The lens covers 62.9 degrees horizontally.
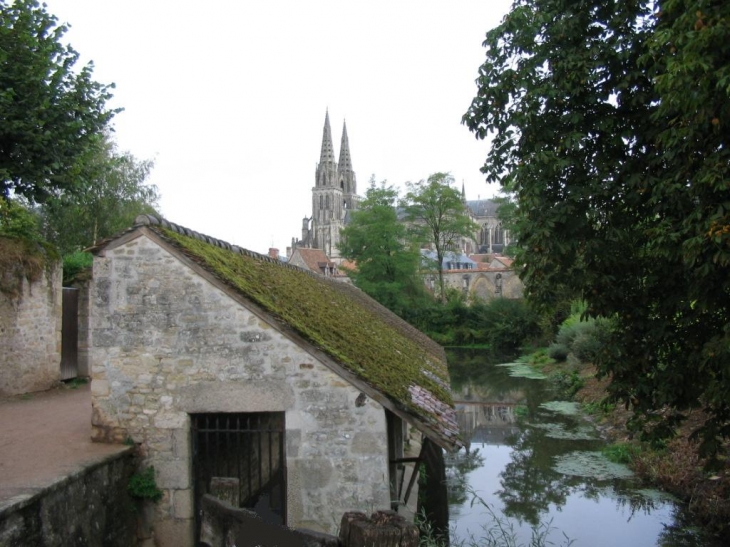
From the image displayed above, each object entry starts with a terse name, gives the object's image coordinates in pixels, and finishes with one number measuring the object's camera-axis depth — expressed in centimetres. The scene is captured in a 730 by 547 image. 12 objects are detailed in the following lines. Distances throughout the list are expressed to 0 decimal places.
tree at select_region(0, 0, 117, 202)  1163
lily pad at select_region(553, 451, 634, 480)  1259
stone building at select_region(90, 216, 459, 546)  661
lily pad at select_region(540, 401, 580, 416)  1953
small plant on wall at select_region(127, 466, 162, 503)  694
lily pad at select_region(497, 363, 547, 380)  2942
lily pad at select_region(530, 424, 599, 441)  1588
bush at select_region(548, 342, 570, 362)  3020
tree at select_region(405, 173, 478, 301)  4606
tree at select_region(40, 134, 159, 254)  2866
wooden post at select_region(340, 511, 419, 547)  330
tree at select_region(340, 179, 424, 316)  4206
